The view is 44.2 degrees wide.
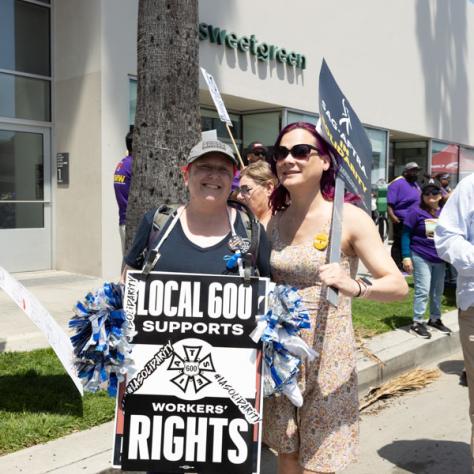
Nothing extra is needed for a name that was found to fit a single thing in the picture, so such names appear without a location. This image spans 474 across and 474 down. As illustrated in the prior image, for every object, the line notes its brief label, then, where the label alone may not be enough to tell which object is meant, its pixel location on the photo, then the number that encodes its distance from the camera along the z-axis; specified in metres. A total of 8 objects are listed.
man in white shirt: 3.16
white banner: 3.51
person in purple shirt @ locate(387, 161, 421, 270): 9.43
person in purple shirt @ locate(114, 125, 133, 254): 6.59
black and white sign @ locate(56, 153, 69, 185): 9.43
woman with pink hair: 2.40
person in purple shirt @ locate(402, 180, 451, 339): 6.44
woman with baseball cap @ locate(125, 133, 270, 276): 2.35
